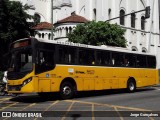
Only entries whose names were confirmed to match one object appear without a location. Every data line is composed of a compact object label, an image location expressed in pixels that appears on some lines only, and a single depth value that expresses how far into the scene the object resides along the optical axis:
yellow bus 16.40
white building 51.06
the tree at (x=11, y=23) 31.08
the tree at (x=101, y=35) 39.28
